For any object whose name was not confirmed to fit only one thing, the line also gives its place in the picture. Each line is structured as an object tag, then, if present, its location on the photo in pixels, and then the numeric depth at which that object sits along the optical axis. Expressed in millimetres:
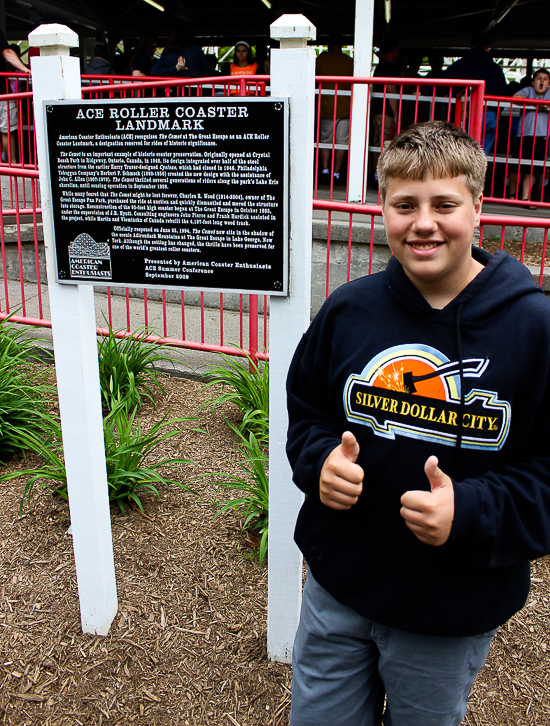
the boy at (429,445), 1281
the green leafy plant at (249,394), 3518
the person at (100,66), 9430
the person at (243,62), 8984
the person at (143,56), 10133
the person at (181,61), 8594
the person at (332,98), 8180
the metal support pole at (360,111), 7020
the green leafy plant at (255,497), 2805
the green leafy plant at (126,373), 3834
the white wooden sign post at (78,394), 1931
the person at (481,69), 8094
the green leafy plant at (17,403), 3445
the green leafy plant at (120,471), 2969
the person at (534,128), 7992
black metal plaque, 1817
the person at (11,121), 8633
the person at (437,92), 8270
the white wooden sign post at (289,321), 1722
